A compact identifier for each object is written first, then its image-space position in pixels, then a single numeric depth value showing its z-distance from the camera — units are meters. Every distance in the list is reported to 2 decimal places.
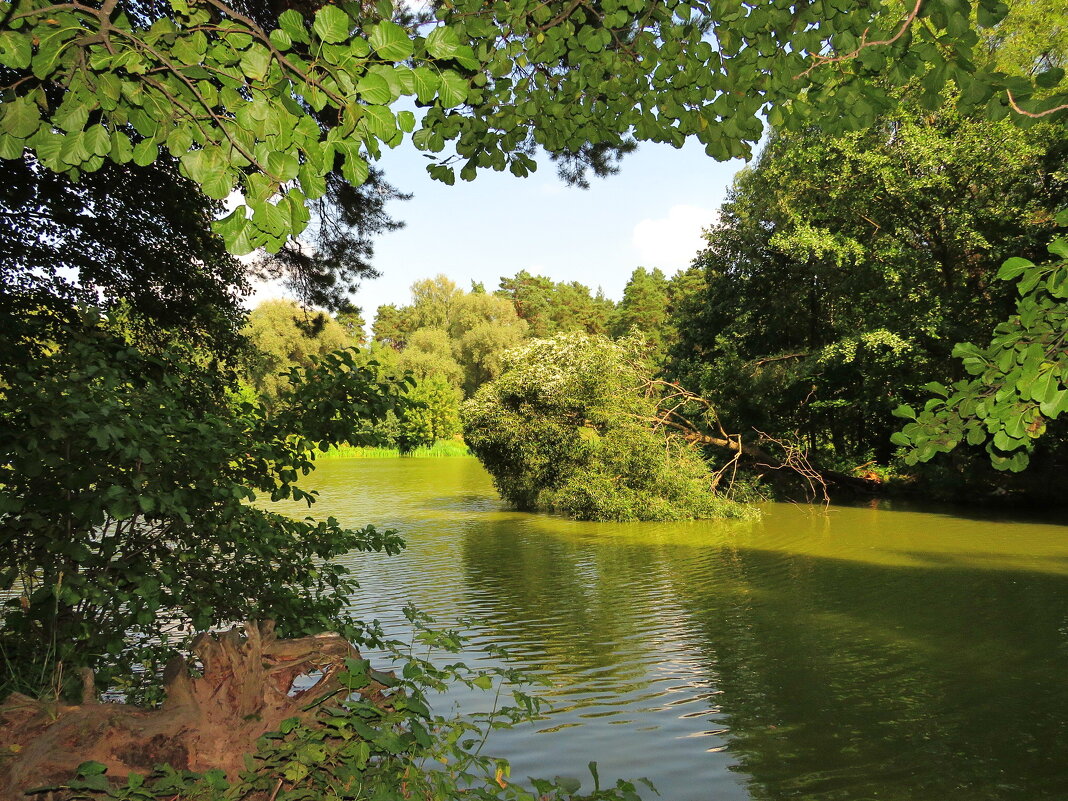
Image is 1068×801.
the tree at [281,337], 44.31
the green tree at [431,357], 49.31
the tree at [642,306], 62.81
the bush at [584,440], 18.05
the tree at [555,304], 73.31
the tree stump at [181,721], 2.83
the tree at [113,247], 7.02
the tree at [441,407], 46.06
